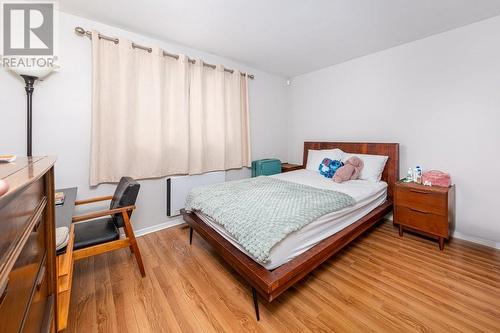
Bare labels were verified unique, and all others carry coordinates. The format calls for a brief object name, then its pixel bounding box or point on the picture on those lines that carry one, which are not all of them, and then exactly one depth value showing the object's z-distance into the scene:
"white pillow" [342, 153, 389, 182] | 2.80
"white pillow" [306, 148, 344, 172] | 3.23
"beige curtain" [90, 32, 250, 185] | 2.29
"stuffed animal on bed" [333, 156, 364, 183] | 2.74
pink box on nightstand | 2.32
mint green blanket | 1.43
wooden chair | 1.60
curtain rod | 2.13
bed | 1.39
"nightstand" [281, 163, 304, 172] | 3.90
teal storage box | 3.62
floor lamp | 1.78
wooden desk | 1.04
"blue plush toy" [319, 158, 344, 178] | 2.99
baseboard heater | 2.80
